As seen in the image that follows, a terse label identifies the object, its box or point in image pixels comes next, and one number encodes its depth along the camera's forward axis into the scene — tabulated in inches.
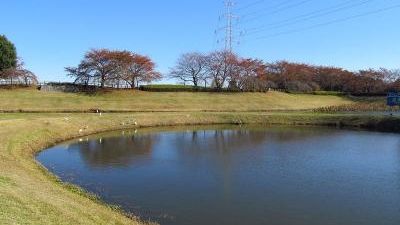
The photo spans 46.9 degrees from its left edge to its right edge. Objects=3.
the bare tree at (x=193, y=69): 3125.0
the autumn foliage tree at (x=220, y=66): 3075.8
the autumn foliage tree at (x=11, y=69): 2568.9
